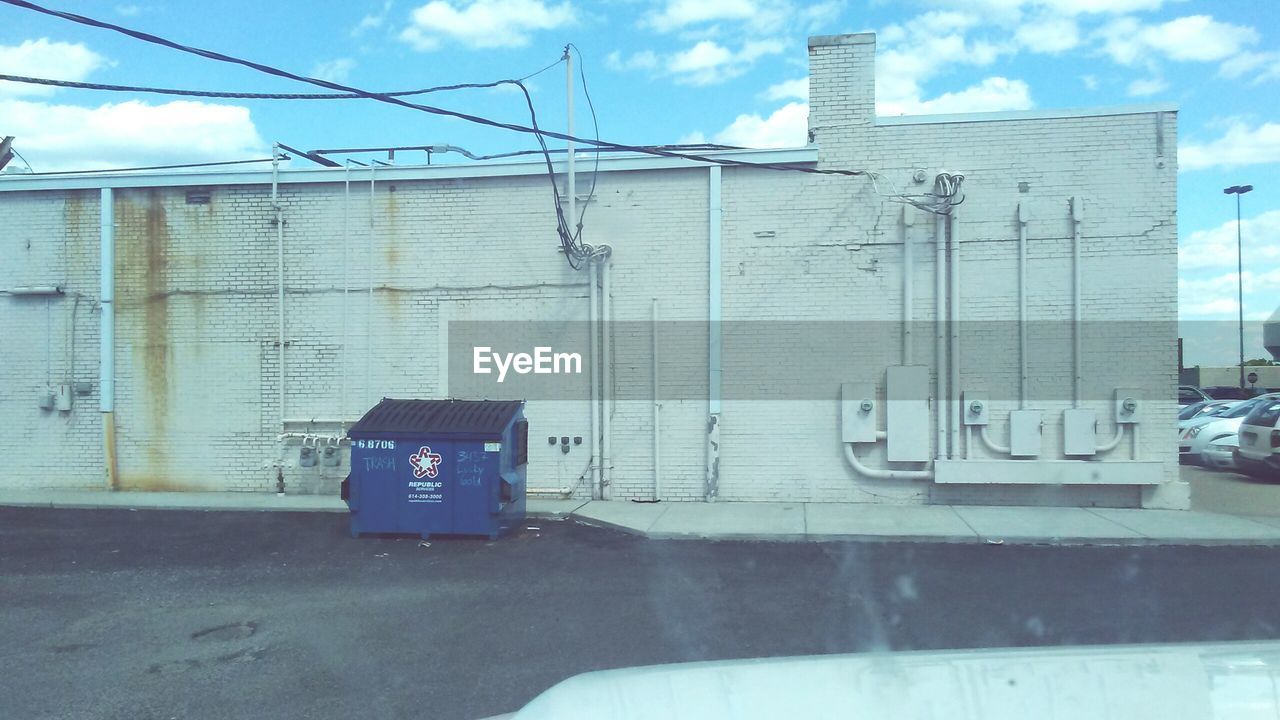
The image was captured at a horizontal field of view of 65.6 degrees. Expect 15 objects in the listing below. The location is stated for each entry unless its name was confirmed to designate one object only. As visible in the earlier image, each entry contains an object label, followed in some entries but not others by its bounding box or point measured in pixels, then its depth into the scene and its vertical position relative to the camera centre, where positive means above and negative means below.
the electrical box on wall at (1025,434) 12.48 -0.89
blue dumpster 10.70 -1.22
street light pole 36.88 +3.31
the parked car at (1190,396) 27.14 -0.90
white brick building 12.55 +0.81
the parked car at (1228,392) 35.06 -1.11
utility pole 12.84 +2.48
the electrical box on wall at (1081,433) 12.40 -0.87
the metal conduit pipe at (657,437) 13.19 -0.96
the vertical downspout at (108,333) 14.18 +0.47
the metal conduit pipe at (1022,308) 12.59 +0.70
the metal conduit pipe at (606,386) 13.33 -0.29
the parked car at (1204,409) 20.86 -1.01
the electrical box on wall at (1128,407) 12.41 -0.55
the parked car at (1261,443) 15.60 -1.28
